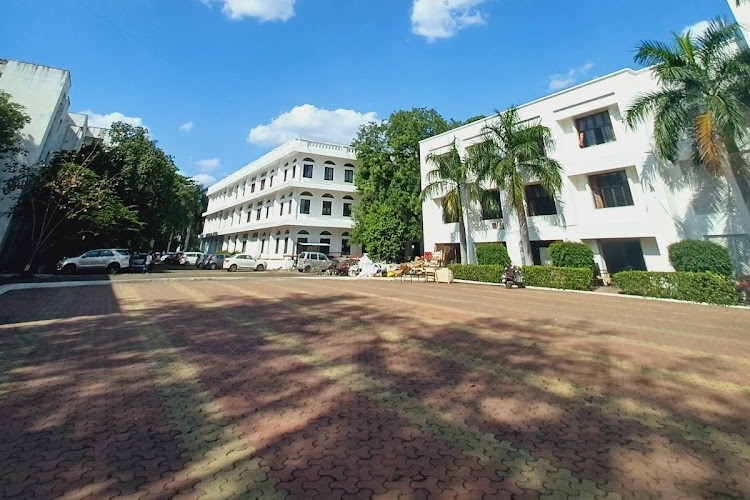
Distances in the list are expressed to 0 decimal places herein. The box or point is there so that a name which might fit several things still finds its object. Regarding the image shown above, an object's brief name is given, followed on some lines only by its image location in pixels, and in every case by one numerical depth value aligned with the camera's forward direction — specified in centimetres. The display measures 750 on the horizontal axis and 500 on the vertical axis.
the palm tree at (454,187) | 2400
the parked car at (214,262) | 3631
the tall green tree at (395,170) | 3150
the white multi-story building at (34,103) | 2189
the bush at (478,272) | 2053
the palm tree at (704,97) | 1268
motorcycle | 1861
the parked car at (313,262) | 3192
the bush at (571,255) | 1795
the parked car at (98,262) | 2247
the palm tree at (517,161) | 1939
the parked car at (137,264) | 2614
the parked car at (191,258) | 4276
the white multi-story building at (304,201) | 3694
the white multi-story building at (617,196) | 1573
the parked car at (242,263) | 3369
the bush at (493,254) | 2212
